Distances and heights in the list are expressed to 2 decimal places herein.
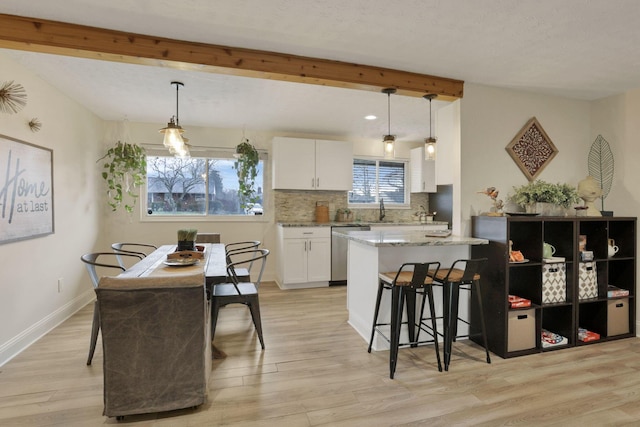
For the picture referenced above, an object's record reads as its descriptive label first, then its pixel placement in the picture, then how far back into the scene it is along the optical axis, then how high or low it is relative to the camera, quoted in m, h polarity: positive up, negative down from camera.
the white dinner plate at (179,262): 2.45 -0.38
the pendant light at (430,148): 3.19 +0.57
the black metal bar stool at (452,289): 2.47 -0.59
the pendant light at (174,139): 2.89 +0.60
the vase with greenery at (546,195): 2.89 +0.13
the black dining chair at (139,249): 4.66 -0.55
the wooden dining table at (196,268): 2.18 -0.41
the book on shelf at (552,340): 2.85 -1.10
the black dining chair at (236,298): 2.68 -0.70
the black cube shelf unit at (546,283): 2.73 -0.61
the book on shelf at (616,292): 3.06 -0.74
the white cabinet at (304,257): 4.68 -0.66
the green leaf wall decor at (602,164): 3.33 +0.46
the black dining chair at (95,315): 2.50 -0.79
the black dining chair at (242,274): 3.41 -0.66
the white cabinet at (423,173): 5.54 +0.60
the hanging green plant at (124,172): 4.24 +0.47
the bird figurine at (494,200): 2.88 +0.08
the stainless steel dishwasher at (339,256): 4.89 -0.68
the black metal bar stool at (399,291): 2.35 -0.59
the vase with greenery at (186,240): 2.94 -0.27
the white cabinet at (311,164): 4.89 +0.66
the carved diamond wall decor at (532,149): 3.17 +0.57
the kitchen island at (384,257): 2.69 -0.41
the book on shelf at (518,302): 2.73 -0.74
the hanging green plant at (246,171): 4.63 +0.53
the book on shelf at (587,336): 2.96 -1.10
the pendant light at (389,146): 3.21 +0.61
